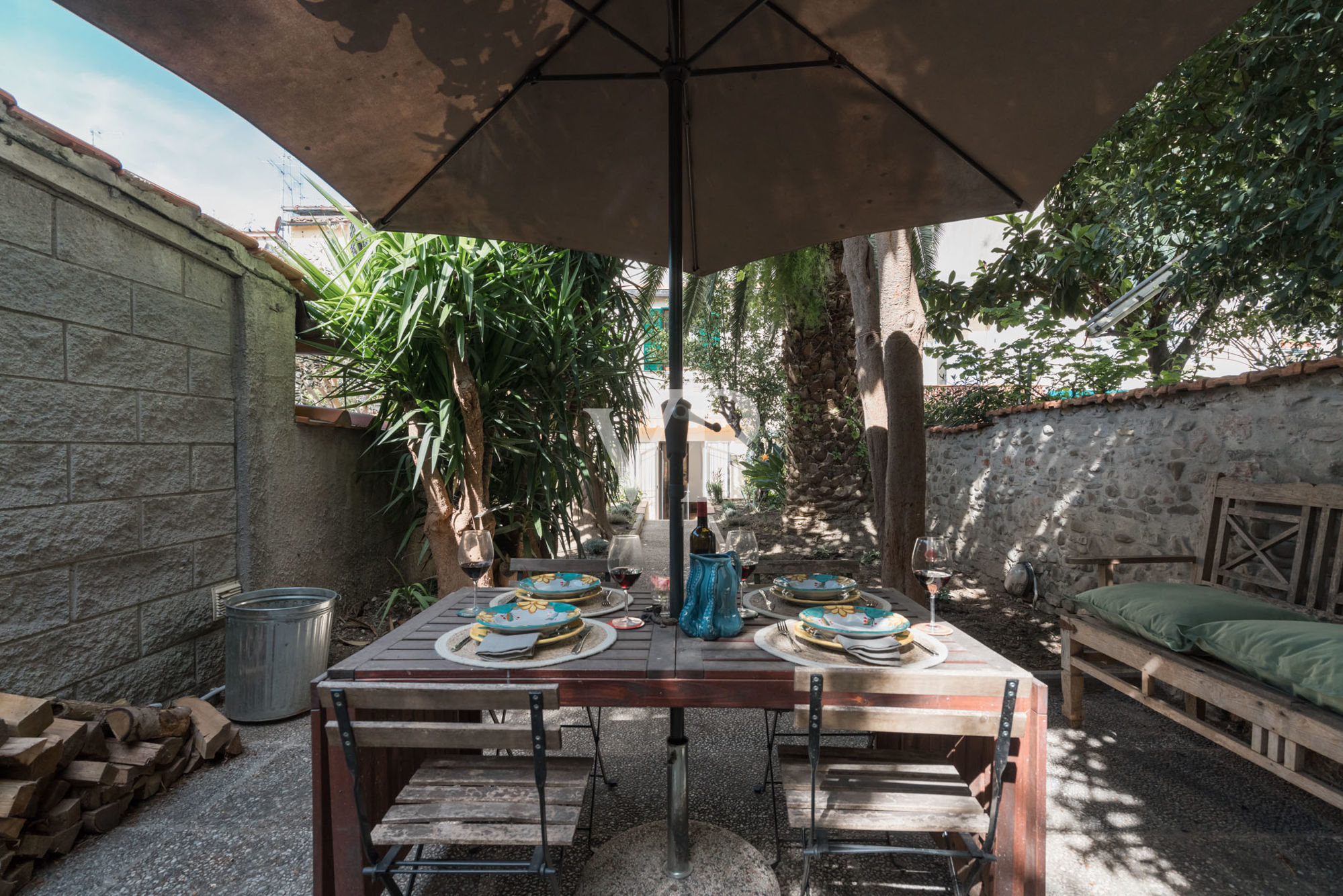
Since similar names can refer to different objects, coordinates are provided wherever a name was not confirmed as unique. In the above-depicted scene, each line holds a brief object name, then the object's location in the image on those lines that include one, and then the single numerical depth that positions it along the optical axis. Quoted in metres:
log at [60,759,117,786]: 1.88
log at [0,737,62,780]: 1.69
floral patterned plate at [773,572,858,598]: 1.83
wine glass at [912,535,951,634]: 1.61
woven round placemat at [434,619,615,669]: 1.40
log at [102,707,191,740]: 2.06
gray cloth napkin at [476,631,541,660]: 1.42
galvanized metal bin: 2.59
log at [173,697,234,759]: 2.28
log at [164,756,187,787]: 2.16
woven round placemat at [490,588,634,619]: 1.79
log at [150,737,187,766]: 2.13
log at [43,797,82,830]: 1.78
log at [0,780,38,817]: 1.65
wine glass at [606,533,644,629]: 1.71
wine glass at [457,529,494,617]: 1.81
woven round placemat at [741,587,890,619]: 1.74
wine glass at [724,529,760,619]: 1.71
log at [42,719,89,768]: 1.85
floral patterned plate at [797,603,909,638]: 1.45
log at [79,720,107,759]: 1.95
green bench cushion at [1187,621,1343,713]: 1.62
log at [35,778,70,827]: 1.80
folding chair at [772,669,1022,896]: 1.23
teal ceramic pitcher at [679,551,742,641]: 1.54
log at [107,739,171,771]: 2.02
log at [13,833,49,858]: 1.70
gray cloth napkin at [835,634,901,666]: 1.36
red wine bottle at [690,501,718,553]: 1.68
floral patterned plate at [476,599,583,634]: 1.52
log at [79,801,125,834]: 1.87
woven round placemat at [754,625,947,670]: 1.38
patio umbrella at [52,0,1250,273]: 1.30
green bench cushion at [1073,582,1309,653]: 2.13
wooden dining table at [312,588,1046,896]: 1.31
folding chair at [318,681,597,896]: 1.22
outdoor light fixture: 4.86
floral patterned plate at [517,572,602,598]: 1.85
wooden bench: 1.67
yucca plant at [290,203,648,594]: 3.16
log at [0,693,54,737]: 1.76
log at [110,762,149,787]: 1.96
